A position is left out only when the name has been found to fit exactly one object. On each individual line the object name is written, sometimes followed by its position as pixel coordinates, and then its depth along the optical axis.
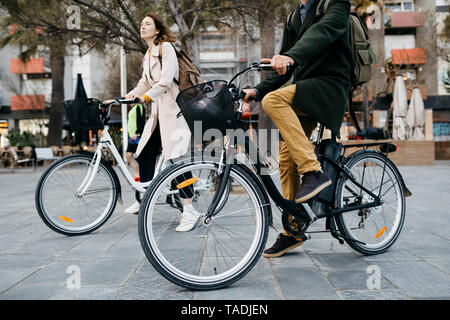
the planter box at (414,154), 13.91
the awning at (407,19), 32.75
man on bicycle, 2.62
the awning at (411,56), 29.02
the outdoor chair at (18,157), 14.93
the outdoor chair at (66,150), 17.70
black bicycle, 2.37
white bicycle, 3.89
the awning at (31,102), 31.41
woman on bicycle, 4.15
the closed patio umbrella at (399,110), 14.64
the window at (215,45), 30.56
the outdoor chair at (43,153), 13.65
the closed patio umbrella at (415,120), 14.68
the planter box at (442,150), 18.84
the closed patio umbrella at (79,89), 12.91
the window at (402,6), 34.78
